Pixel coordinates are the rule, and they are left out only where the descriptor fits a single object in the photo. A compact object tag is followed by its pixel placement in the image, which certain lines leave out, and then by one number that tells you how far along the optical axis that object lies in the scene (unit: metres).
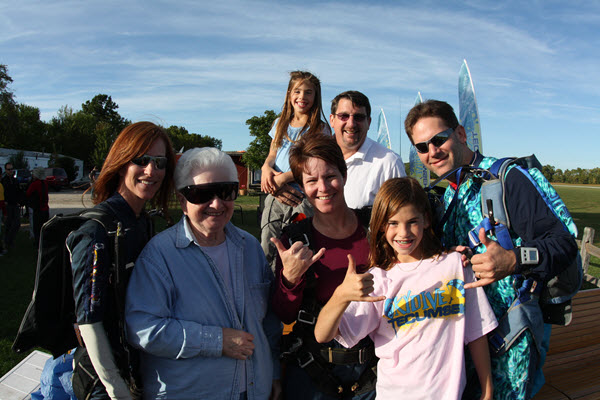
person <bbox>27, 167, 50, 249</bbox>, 11.64
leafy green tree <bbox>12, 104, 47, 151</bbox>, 54.97
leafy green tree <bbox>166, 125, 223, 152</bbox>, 86.62
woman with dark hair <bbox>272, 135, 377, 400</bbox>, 2.17
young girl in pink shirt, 1.95
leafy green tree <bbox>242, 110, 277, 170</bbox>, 36.16
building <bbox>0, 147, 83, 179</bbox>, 38.55
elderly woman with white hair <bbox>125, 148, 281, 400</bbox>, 1.93
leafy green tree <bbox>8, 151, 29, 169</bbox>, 37.72
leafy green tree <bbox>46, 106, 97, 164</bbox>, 61.06
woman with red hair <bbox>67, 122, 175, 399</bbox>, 1.86
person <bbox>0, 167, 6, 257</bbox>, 10.81
